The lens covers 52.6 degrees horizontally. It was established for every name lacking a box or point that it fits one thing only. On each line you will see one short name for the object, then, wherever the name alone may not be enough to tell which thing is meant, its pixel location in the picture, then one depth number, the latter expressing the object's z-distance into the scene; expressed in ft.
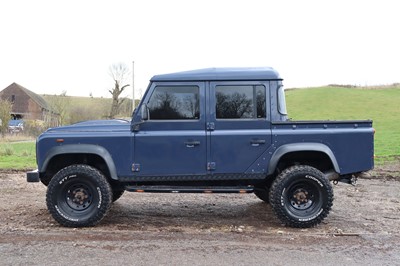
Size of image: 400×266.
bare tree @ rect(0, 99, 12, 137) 103.68
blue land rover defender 19.30
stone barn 227.40
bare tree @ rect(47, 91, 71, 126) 141.14
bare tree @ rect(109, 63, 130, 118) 119.30
